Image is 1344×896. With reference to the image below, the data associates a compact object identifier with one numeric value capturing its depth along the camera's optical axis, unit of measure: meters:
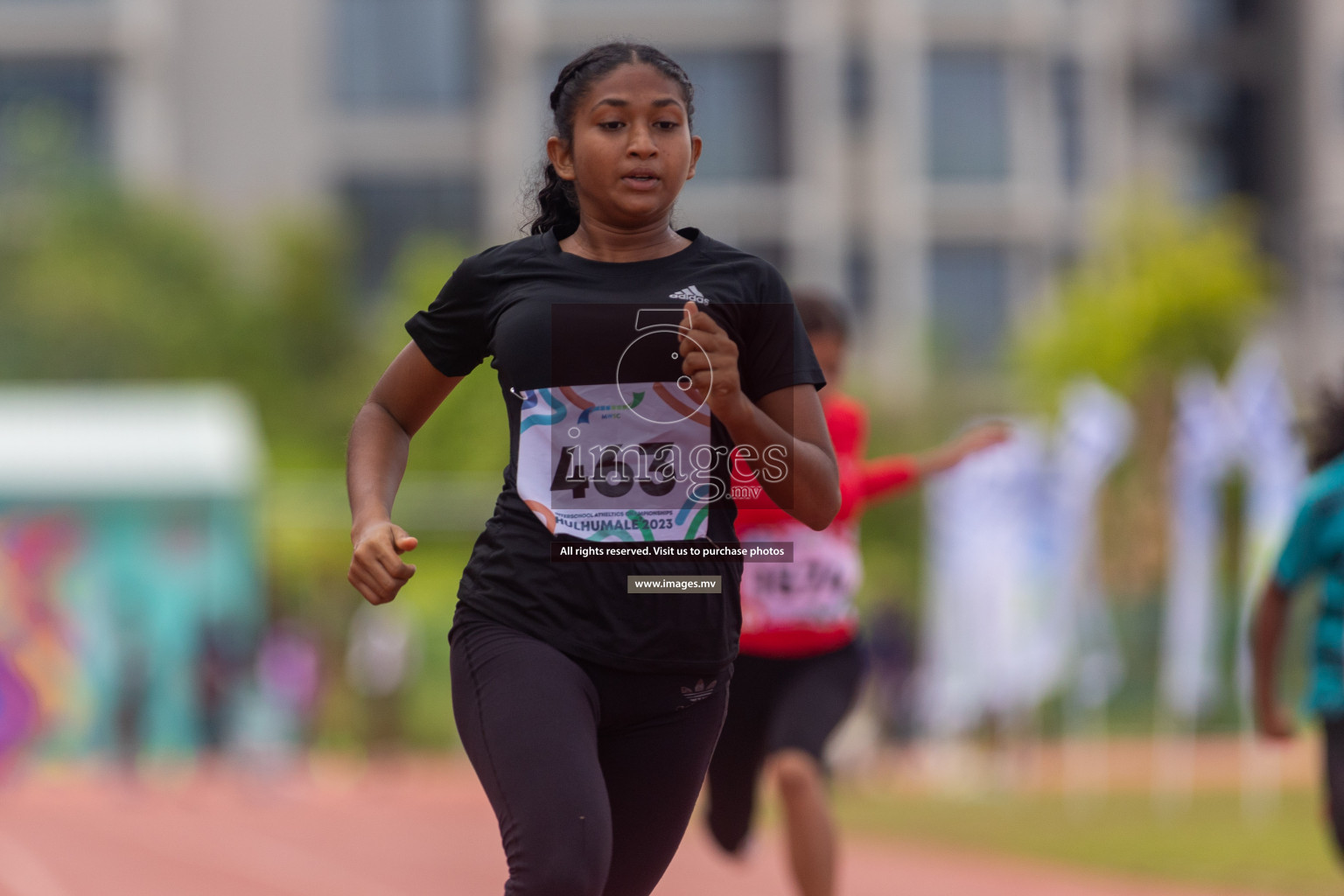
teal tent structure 49.94
